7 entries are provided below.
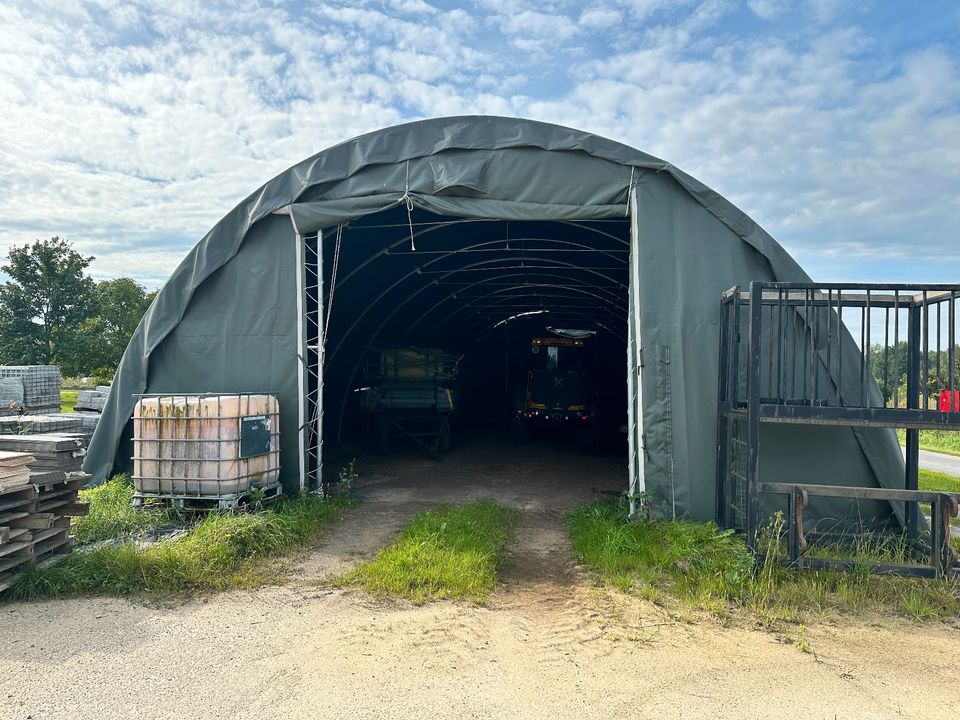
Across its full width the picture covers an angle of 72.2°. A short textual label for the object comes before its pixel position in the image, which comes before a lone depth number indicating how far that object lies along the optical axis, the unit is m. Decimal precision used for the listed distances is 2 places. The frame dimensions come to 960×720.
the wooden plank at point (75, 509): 6.21
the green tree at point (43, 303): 23.25
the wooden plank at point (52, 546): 5.86
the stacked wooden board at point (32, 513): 5.48
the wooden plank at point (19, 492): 5.50
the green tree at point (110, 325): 24.89
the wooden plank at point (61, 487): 5.94
